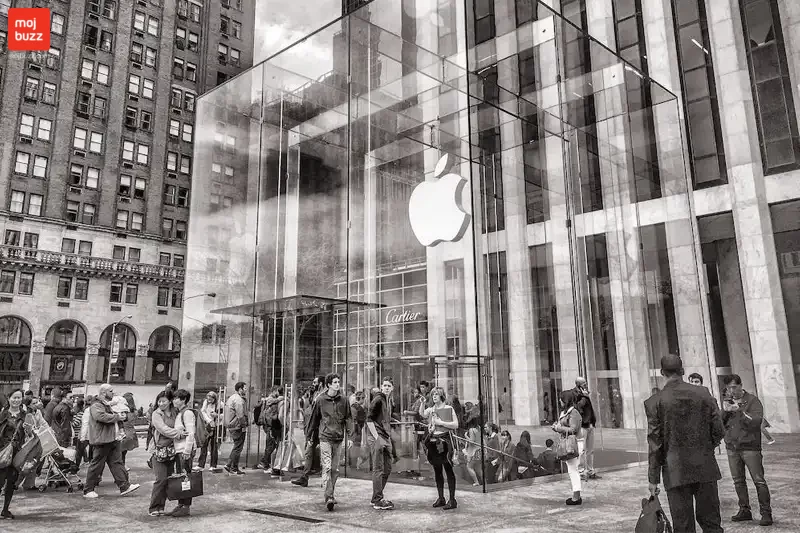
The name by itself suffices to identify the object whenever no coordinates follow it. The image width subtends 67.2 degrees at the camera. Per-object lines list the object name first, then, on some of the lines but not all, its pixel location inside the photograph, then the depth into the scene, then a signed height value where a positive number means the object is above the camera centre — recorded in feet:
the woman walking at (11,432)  27.20 -1.91
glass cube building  47.55 +13.72
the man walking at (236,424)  44.24 -2.83
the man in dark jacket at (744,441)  24.06 -2.69
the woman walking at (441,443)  29.09 -3.03
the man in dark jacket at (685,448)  16.84 -2.02
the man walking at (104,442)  33.47 -2.97
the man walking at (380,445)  29.73 -3.10
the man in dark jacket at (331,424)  30.50 -2.13
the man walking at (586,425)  38.59 -3.10
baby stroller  35.70 -5.17
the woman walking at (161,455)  27.91 -3.17
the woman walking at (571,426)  30.25 -2.53
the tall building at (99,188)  163.32 +58.59
